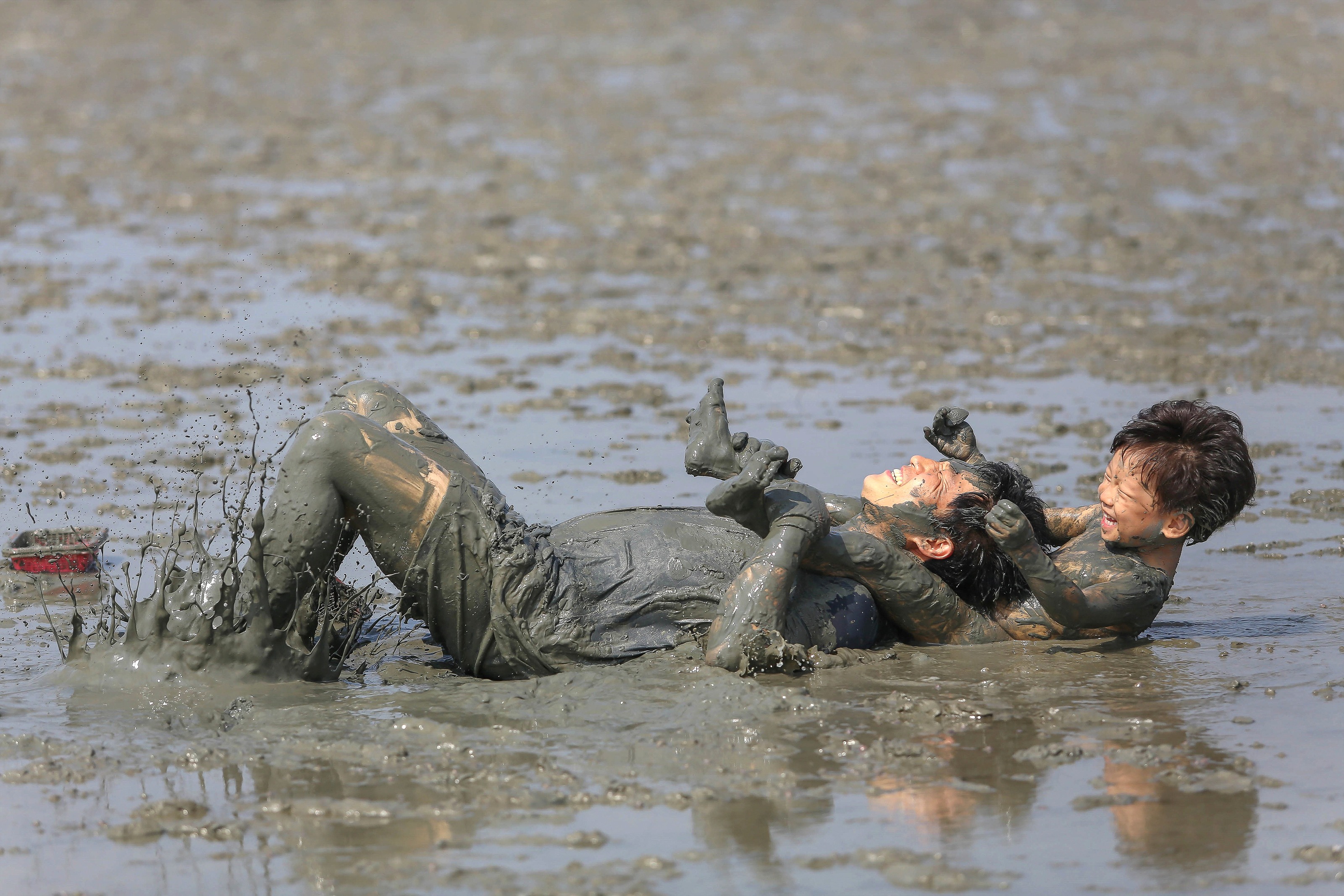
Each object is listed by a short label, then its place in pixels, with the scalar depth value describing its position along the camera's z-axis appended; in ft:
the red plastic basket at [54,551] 38.78
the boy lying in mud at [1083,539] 32.24
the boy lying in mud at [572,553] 30.35
